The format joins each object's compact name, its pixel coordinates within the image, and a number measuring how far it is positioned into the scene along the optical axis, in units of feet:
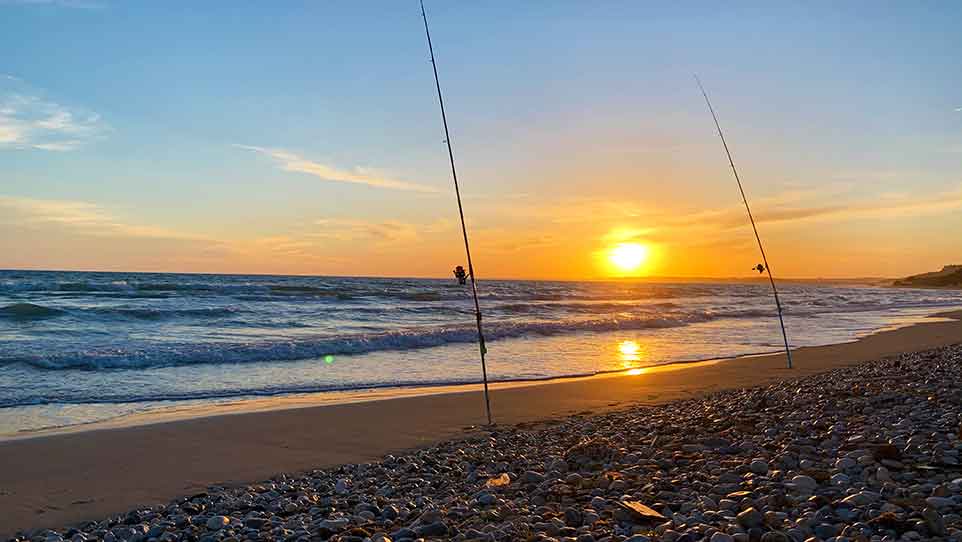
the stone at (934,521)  9.87
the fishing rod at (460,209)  23.98
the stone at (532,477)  15.56
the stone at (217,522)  13.64
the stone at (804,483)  12.68
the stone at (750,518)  10.93
